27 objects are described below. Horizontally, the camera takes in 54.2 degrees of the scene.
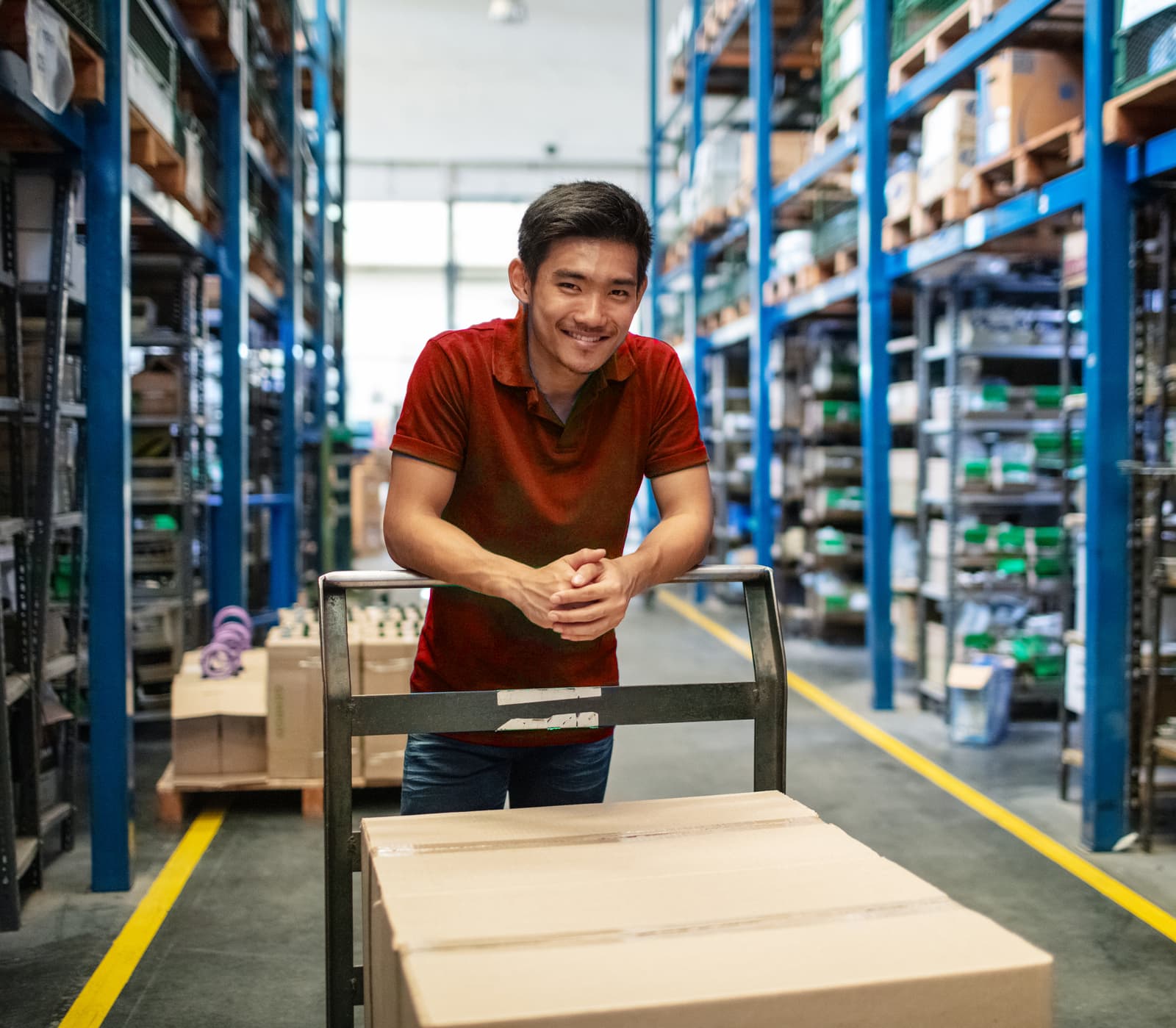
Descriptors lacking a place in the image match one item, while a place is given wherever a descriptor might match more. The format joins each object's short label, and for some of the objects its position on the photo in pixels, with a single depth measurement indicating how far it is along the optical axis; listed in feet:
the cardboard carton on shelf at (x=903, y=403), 25.99
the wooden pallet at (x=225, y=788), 16.98
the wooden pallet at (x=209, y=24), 20.61
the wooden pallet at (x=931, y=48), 20.53
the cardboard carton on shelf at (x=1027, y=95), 18.56
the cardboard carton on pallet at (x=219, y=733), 17.16
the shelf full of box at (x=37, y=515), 14.15
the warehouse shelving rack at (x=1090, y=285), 15.25
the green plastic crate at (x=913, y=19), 21.99
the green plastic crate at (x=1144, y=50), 13.87
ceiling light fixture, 54.80
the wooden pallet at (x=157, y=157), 16.33
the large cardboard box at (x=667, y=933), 4.18
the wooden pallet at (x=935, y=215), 20.39
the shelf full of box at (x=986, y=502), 22.77
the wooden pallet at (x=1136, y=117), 14.29
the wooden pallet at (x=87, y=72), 12.91
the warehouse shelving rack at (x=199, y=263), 13.76
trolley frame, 6.63
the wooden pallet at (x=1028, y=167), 16.63
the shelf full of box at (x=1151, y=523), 15.02
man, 6.64
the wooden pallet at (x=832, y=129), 26.40
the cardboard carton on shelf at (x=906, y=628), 26.12
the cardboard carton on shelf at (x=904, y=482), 25.68
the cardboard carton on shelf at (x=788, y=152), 33.65
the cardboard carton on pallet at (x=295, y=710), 17.20
